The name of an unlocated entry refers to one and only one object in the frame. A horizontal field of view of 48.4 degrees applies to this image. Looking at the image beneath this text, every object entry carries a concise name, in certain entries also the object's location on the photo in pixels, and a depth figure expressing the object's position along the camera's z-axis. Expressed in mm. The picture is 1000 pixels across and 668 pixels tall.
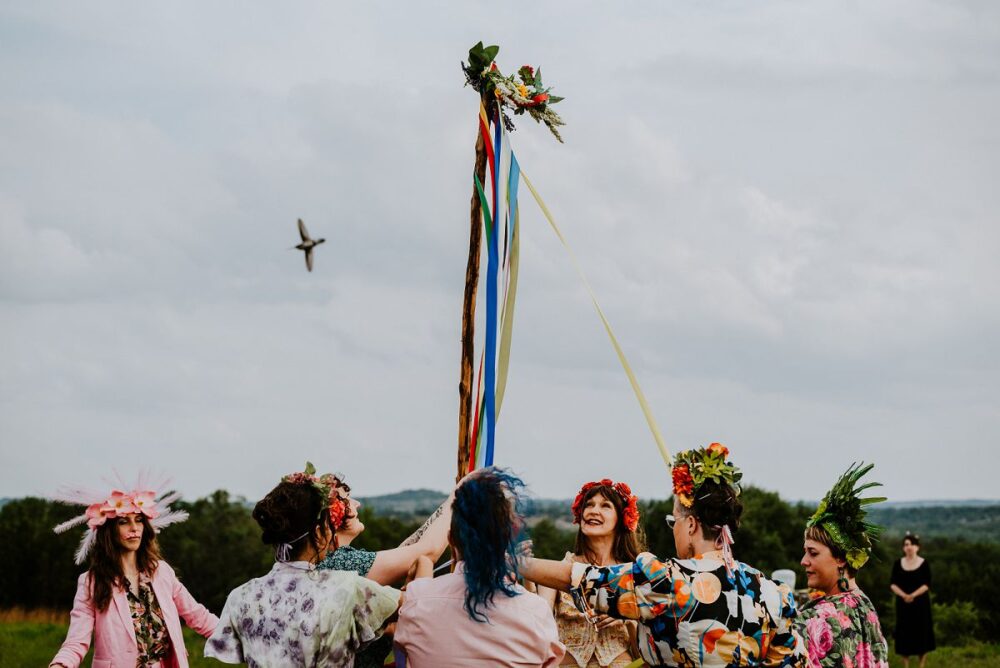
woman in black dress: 10938
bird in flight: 12967
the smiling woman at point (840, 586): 4434
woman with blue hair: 3379
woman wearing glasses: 3410
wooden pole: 4969
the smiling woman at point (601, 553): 4945
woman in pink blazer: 4613
